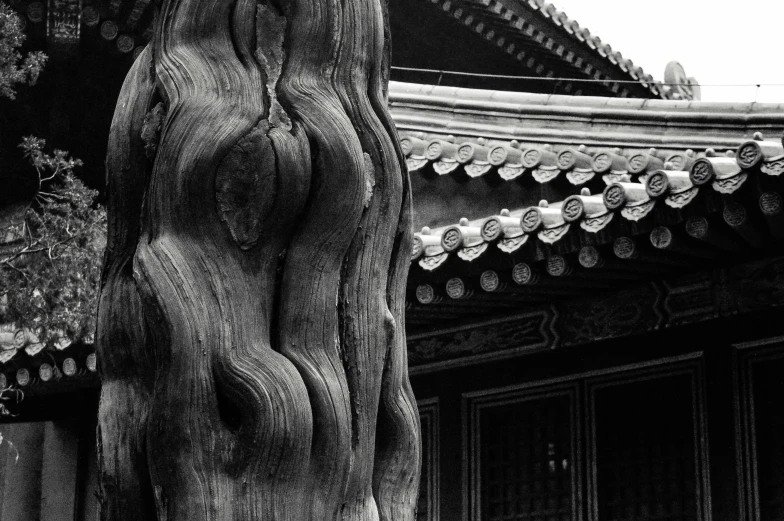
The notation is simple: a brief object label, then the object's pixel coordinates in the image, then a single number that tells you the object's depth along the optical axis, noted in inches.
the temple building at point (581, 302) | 265.4
